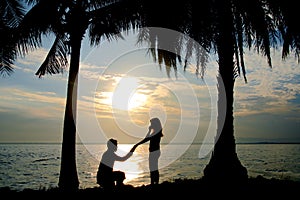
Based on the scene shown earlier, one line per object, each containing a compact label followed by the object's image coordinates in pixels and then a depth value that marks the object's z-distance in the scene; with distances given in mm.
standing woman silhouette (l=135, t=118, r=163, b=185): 8281
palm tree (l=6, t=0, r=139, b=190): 9008
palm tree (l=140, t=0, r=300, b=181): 8664
